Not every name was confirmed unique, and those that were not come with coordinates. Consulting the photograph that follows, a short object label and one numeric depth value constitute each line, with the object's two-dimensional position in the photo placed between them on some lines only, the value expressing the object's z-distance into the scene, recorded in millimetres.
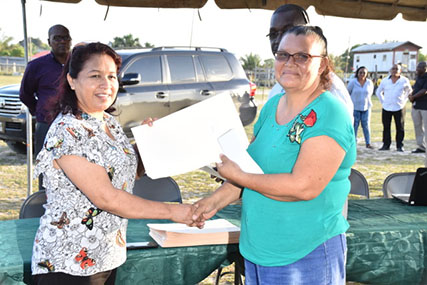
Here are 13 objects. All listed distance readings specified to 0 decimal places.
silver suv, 8234
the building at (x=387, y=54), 66875
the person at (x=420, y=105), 9742
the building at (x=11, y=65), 35688
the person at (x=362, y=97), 10564
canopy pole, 4988
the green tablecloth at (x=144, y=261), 1974
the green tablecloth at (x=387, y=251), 2480
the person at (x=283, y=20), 2592
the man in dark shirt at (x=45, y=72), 5035
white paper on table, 2270
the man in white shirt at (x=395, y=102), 10727
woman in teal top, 1525
